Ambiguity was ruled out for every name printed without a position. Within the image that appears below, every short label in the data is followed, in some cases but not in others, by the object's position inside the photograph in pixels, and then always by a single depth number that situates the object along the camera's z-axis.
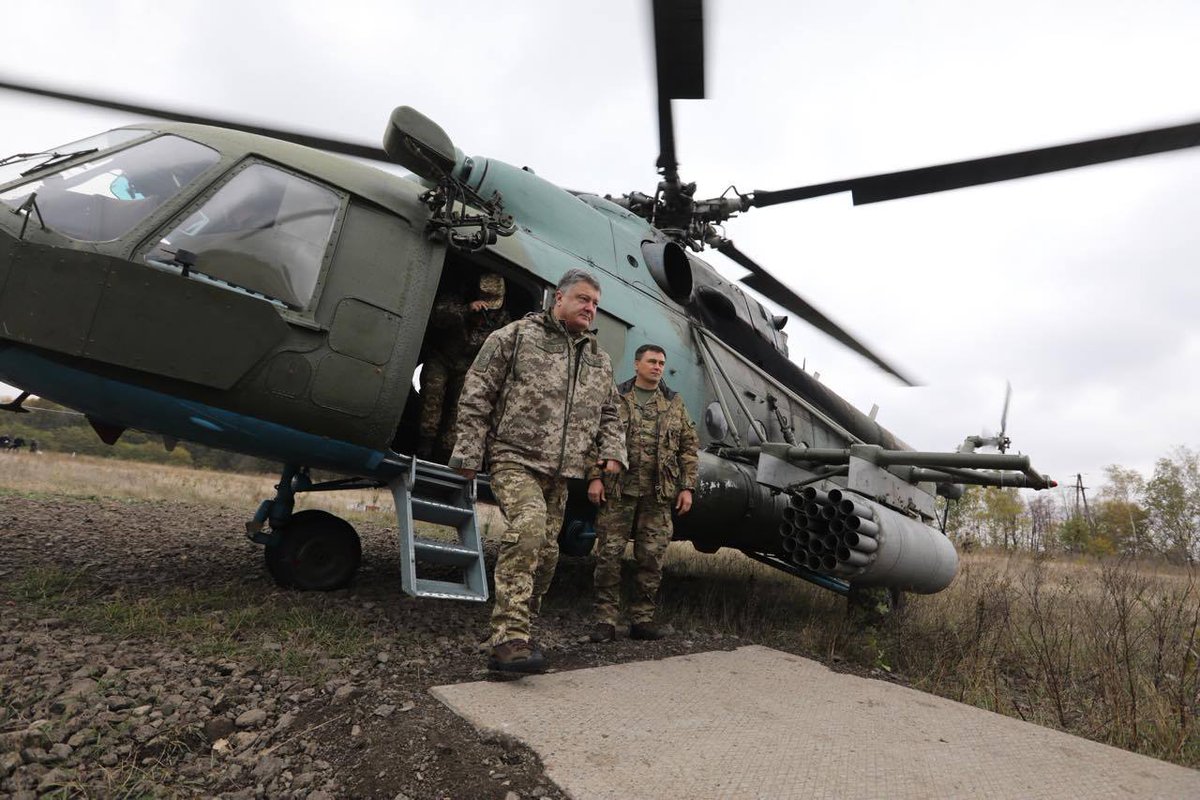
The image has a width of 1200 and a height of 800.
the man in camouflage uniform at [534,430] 2.79
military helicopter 2.91
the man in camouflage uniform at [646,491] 3.94
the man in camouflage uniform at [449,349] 4.30
